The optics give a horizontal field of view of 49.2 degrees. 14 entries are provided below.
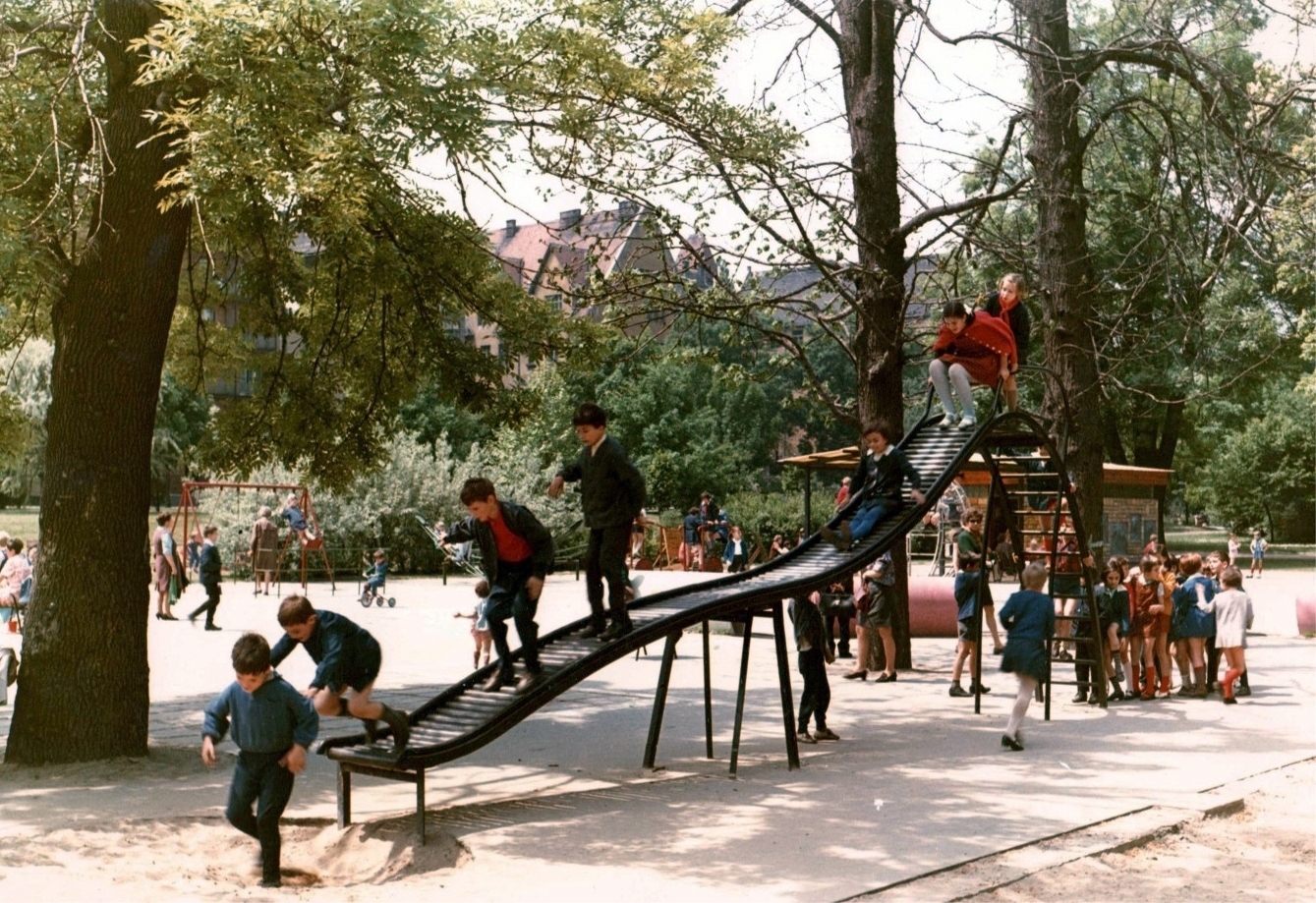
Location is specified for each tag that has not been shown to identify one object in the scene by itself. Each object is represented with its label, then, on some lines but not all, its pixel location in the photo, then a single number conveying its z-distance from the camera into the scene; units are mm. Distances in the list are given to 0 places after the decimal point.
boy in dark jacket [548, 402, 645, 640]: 10188
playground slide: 9133
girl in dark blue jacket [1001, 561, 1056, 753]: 12359
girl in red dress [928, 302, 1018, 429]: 14195
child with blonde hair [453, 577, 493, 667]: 16186
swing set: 31359
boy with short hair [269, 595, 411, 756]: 8336
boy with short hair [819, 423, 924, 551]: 13203
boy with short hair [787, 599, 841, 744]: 12125
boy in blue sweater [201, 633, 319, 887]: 7738
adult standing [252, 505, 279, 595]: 31438
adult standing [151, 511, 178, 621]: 24731
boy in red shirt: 9672
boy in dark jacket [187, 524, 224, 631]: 23703
